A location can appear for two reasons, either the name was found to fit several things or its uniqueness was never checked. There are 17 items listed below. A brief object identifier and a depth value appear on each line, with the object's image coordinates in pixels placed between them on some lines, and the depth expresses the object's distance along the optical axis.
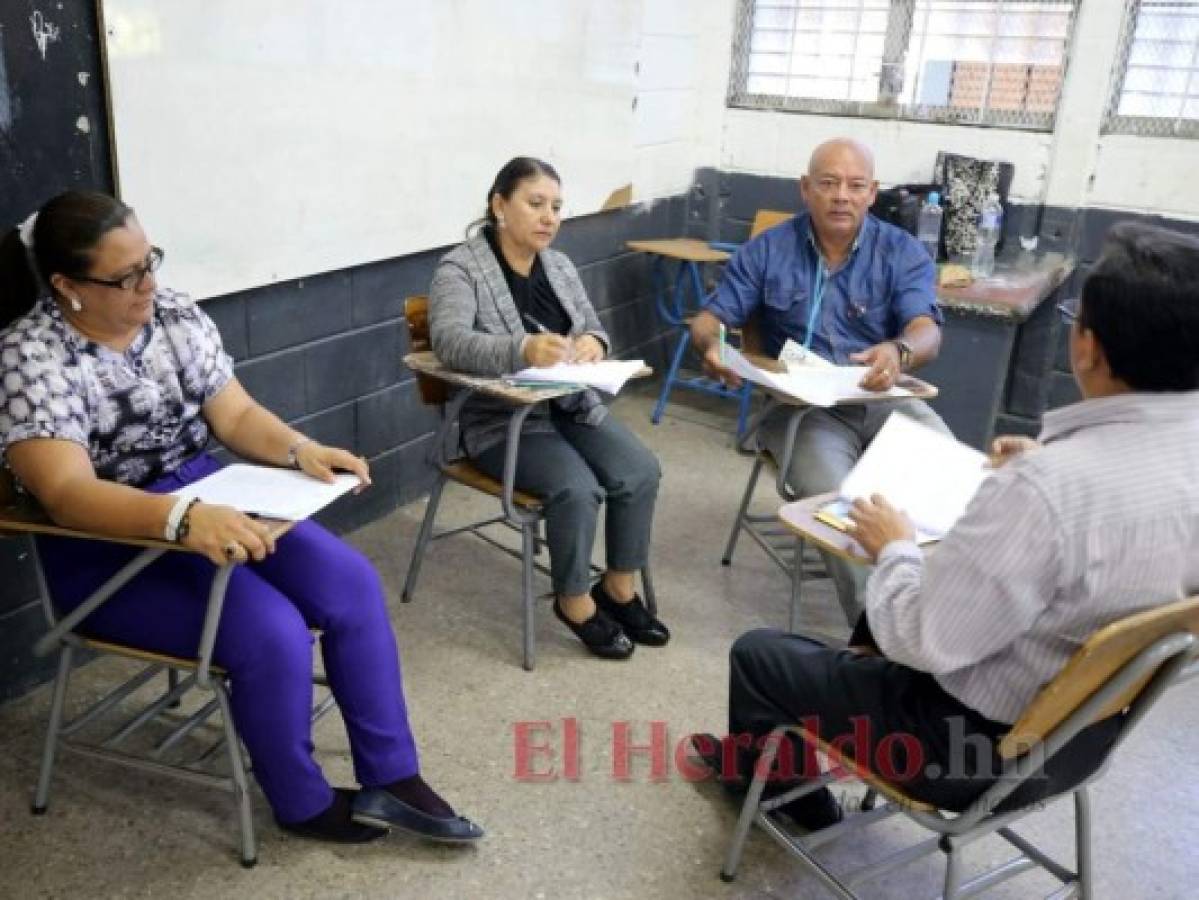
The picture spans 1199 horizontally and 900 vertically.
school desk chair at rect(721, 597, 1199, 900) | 1.23
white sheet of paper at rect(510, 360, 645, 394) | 2.33
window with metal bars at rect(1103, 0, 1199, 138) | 3.72
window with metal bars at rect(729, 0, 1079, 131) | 3.97
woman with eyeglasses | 1.66
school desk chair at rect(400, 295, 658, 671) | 2.33
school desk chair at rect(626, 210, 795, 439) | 4.16
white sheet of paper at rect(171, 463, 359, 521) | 1.69
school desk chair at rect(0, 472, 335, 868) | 1.65
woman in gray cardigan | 2.42
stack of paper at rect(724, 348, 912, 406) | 2.39
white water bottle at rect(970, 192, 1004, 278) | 3.84
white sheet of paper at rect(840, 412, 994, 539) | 1.74
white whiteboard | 2.21
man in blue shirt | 2.68
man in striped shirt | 1.25
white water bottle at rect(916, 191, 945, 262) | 3.90
